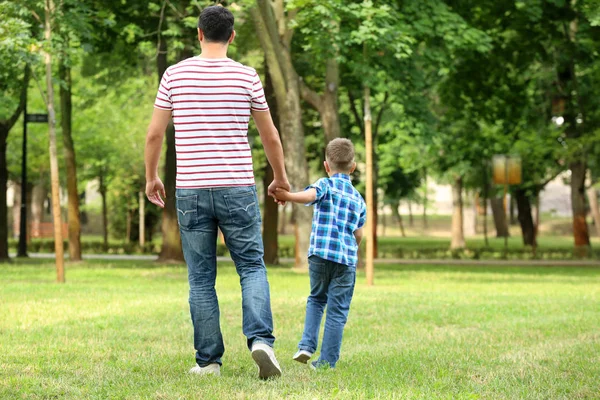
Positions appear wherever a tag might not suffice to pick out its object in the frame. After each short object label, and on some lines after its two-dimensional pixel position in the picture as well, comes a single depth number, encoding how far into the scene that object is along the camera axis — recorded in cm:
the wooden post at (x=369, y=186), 1823
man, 637
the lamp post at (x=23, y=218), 3145
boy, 724
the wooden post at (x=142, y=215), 4250
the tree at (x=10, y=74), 1619
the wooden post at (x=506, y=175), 3555
